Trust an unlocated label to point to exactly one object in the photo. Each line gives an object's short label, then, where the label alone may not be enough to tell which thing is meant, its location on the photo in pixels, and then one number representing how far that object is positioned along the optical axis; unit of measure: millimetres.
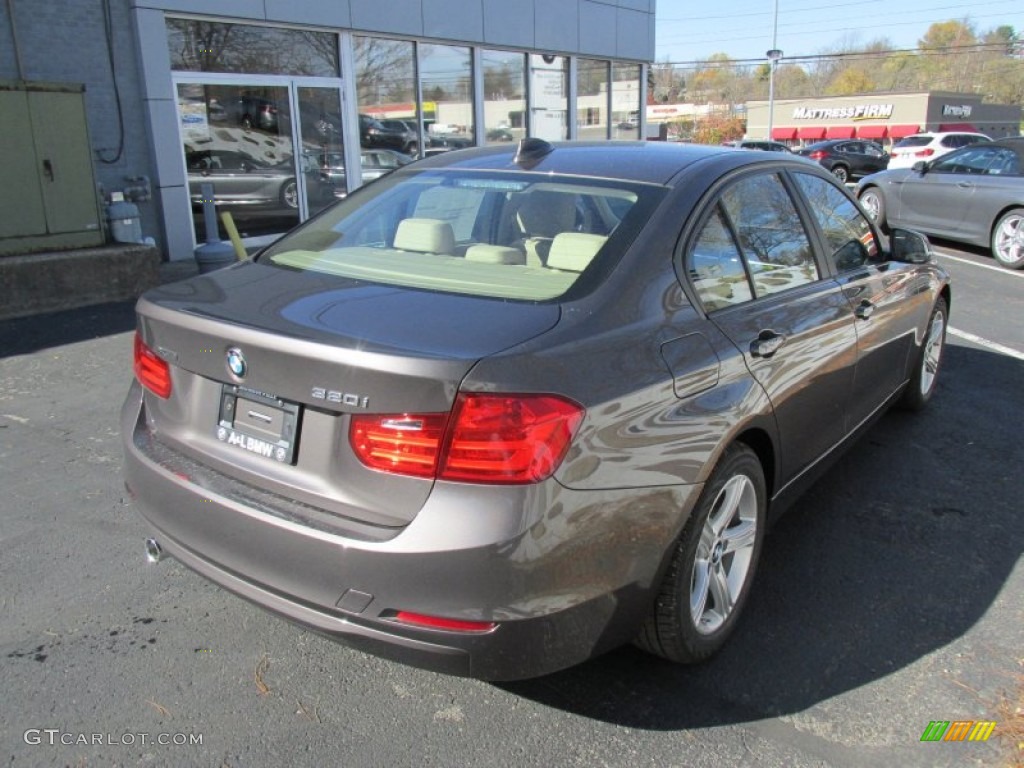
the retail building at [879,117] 59344
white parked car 28969
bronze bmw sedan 2059
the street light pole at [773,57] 41000
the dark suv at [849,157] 32156
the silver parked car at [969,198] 10672
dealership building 8070
